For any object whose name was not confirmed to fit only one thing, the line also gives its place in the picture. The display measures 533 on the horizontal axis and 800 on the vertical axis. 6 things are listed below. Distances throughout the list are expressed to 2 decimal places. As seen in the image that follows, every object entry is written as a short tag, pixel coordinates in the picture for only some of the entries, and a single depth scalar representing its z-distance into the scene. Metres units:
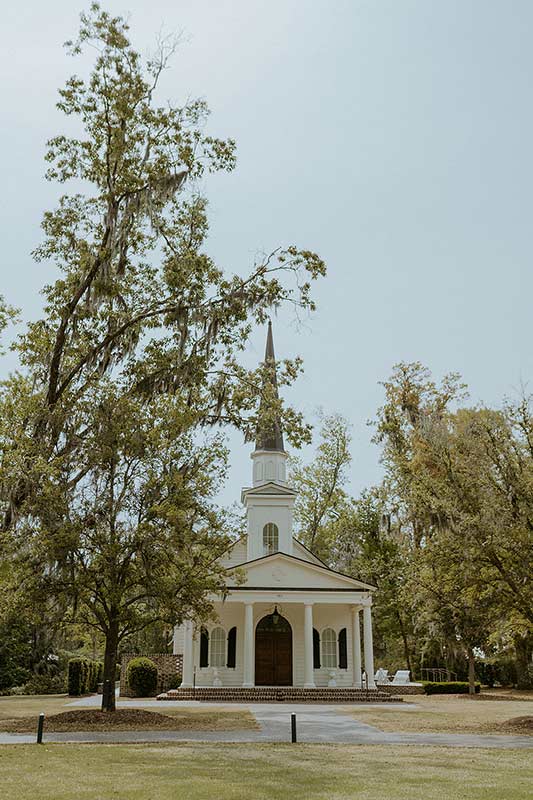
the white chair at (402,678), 32.78
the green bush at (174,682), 30.93
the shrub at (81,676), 29.39
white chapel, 28.39
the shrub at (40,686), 32.75
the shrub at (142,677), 28.52
